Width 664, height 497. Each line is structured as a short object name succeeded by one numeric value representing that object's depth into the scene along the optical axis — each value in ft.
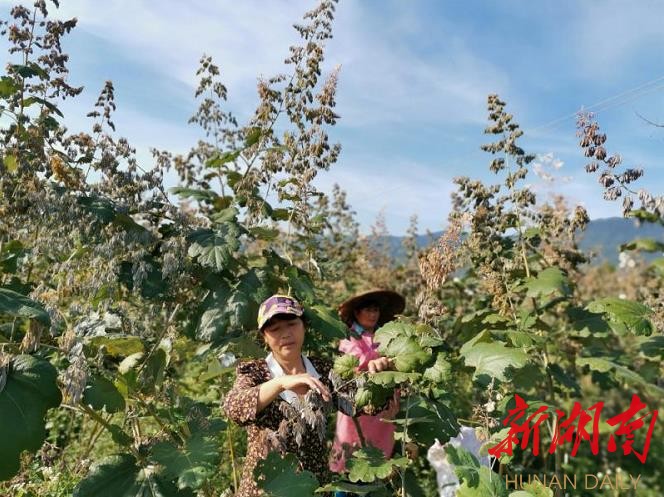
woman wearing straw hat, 11.71
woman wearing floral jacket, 7.54
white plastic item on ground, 12.78
